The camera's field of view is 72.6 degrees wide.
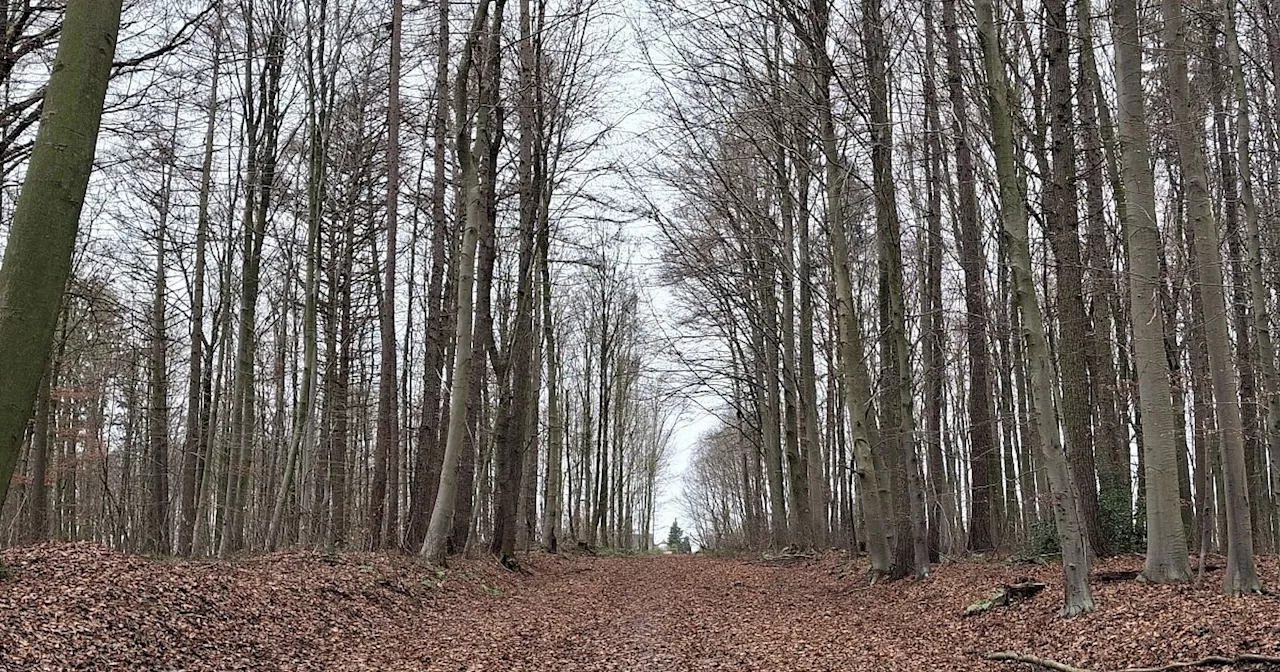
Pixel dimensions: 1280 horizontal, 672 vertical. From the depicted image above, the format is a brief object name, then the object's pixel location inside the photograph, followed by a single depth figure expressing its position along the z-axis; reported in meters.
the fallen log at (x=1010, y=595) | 9.02
